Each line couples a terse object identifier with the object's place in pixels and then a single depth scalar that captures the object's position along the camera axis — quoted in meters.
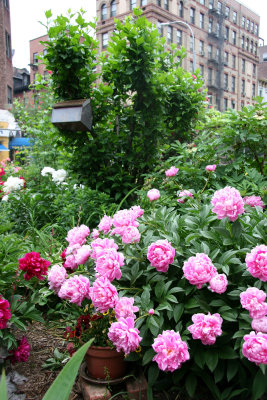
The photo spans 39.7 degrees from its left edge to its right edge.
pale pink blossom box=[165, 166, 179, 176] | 3.13
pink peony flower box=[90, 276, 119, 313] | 1.70
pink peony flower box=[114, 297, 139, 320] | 1.71
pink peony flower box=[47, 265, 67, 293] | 2.13
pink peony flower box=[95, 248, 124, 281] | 1.77
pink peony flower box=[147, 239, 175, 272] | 1.76
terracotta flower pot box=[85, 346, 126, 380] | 1.86
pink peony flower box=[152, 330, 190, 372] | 1.52
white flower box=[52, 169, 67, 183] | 4.96
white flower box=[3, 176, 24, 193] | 4.96
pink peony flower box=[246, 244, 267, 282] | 1.61
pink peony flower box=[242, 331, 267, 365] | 1.42
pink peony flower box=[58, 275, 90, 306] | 1.88
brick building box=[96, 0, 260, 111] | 30.64
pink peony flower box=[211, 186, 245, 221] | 1.75
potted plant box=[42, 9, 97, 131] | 4.02
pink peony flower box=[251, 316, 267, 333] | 1.53
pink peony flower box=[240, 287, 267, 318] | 1.53
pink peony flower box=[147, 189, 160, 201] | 2.49
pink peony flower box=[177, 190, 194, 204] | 2.84
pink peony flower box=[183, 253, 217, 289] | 1.65
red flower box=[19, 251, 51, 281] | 2.06
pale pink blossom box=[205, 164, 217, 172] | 3.03
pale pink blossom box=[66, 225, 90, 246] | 2.34
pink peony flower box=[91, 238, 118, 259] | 1.95
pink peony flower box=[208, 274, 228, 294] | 1.64
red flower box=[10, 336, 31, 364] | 2.02
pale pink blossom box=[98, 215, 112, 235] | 2.30
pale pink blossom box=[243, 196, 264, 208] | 2.79
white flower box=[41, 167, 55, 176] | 5.25
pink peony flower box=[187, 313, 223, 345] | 1.55
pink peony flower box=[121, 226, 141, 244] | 1.98
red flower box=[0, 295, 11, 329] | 1.81
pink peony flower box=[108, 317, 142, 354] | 1.58
